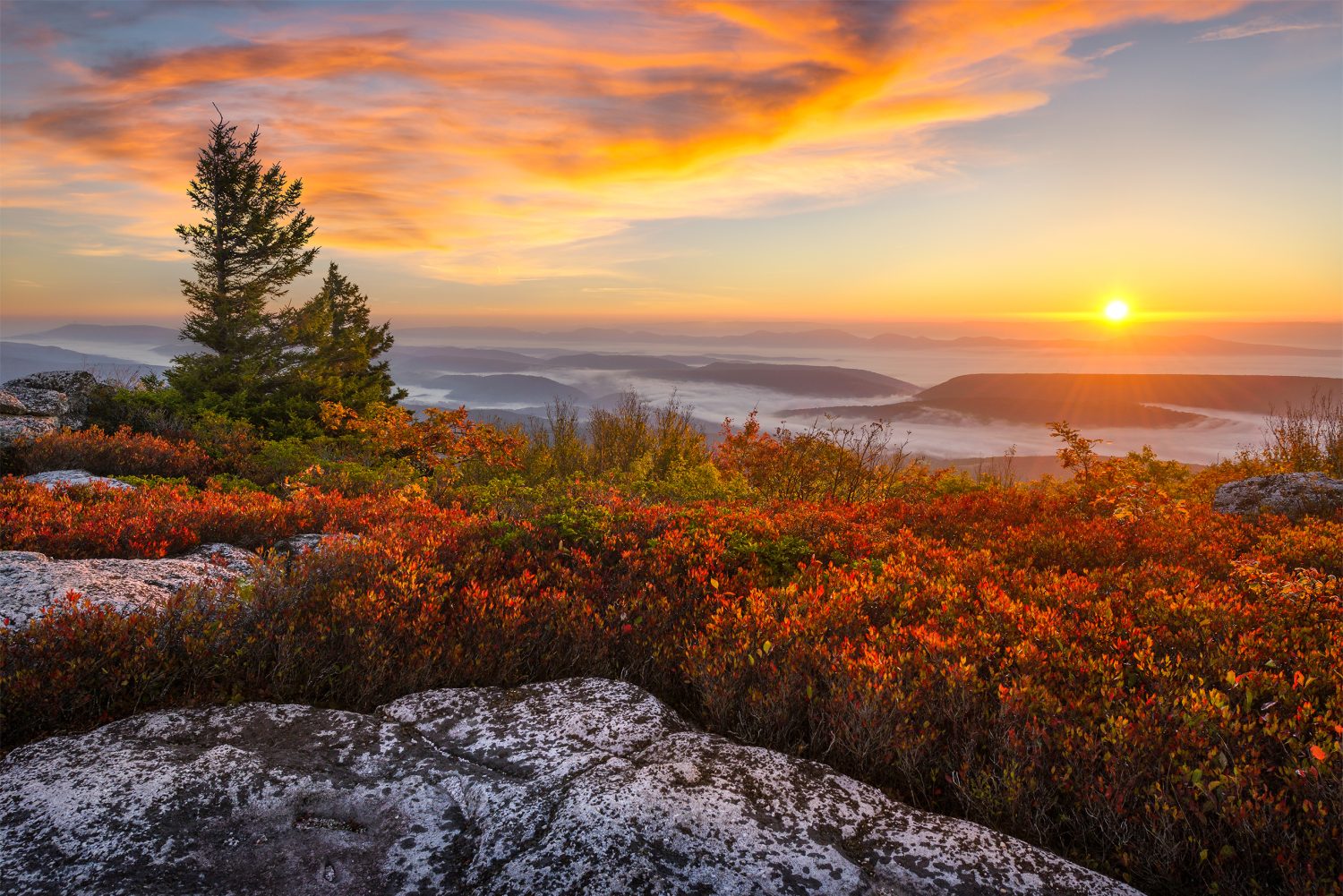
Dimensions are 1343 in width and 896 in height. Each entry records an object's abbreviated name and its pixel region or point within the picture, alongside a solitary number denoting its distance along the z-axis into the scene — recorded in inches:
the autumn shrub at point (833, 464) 518.9
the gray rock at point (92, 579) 161.5
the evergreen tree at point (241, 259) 796.0
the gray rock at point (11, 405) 448.6
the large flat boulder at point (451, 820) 95.1
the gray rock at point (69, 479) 319.6
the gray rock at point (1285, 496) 325.1
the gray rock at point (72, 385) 533.6
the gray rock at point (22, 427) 401.4
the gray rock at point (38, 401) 469.4
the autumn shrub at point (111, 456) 396.5
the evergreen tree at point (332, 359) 773.9
